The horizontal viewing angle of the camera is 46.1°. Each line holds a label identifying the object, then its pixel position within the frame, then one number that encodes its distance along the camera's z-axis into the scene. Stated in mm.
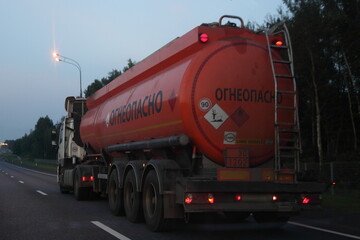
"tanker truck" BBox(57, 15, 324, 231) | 6977
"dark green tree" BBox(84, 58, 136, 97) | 72062
